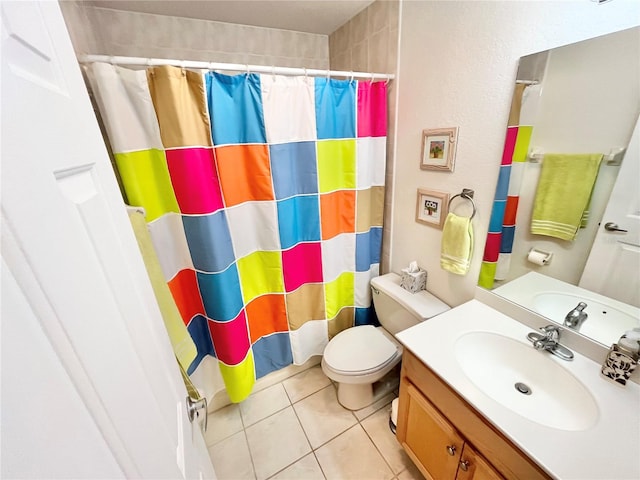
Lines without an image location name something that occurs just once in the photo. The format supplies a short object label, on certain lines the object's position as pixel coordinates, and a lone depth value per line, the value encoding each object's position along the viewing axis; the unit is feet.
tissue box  4.94
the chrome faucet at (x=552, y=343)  3.03
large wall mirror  2.57
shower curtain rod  3.08
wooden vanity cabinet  2.49
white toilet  4.59
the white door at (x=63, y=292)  0.75
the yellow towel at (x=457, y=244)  3.95
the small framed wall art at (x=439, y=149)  4.01
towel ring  3.94
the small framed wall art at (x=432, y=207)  4.37
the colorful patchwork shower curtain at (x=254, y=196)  3.46
